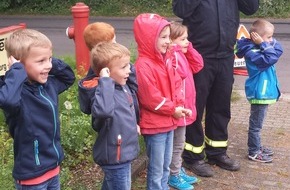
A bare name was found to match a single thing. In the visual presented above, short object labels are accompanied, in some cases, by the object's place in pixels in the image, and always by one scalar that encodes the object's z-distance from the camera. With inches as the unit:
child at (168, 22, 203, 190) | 166.4
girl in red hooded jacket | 150.0
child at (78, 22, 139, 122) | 131.4
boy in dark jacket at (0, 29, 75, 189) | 115.6
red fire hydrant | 256.4
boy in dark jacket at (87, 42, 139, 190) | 131.8
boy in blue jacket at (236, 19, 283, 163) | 190.2
